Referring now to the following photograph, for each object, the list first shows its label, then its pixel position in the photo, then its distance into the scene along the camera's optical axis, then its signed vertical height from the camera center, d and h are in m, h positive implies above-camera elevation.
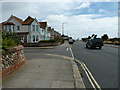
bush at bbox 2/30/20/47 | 4.87 +0.21
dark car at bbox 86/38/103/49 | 16.16 +0.01
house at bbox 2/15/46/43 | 27.30 +4.19
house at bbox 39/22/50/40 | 36.91 +5.99
